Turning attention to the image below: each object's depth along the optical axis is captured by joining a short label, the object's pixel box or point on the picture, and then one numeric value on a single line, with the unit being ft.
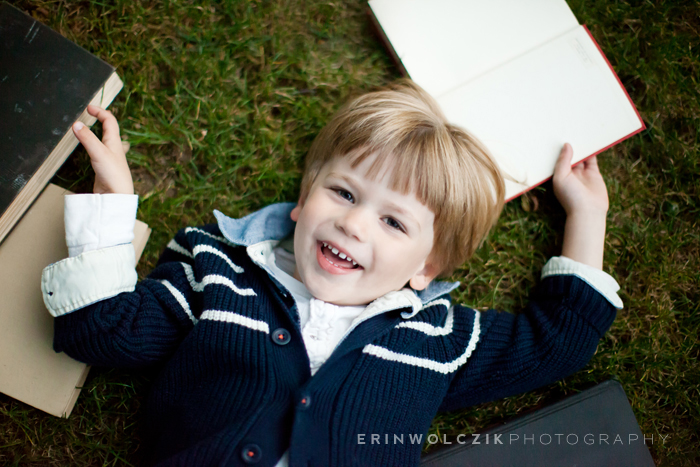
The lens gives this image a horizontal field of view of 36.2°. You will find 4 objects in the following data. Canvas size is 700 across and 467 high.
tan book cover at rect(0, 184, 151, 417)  3.02
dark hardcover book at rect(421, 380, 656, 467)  3.10
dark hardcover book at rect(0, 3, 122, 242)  2.99
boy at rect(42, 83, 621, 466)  2.88
